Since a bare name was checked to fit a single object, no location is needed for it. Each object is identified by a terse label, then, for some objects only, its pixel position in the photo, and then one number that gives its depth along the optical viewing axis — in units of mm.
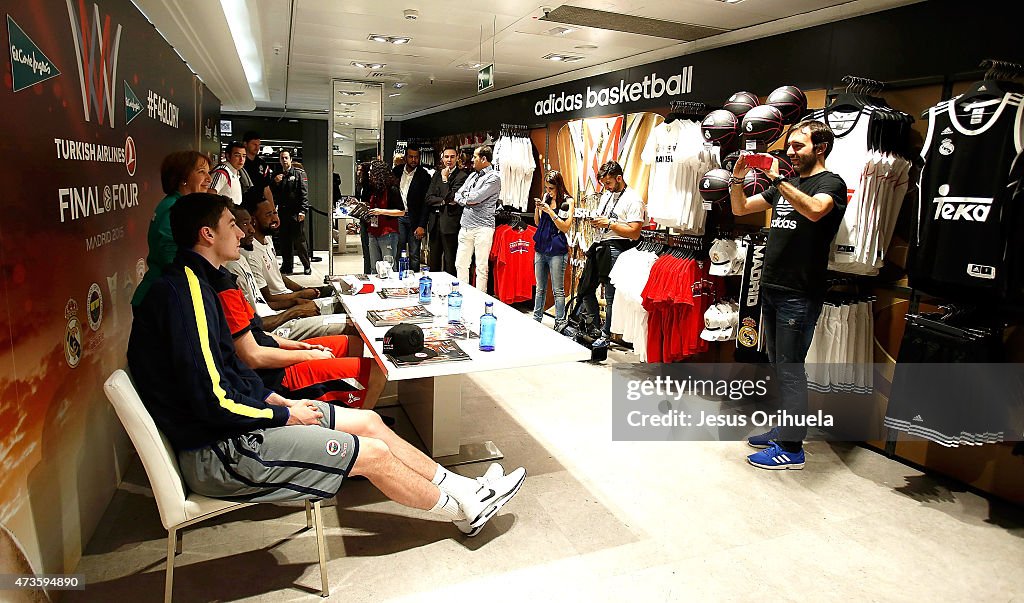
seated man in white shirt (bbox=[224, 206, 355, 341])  3752
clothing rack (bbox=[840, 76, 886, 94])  3629
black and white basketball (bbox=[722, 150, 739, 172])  4266
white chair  1949
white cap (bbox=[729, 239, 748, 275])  4320
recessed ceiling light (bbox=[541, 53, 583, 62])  6164
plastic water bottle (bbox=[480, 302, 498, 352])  2844
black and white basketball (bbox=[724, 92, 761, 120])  4012
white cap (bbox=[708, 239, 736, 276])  4355
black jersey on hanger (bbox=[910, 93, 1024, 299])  2926
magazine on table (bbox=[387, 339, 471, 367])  2652
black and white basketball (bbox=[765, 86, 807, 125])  3674
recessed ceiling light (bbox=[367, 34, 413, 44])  5758
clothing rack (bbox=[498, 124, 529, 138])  7340
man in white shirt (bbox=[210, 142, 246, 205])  6086
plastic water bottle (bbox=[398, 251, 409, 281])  4676
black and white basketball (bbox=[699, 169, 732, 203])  4086
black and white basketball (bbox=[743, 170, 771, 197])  3857
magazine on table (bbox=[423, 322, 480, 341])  3020
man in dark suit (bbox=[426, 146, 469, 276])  7387
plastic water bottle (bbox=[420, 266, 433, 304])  3865
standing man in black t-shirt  3369
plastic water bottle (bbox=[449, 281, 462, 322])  3381
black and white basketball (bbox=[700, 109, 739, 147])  3959
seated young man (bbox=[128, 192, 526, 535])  2076
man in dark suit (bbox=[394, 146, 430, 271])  7527
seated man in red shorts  2750
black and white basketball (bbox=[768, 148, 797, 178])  3617
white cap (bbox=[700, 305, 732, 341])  4414
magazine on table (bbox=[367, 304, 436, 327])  3260
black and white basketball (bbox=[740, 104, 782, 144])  3561
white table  2719
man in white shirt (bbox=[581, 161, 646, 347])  5016
